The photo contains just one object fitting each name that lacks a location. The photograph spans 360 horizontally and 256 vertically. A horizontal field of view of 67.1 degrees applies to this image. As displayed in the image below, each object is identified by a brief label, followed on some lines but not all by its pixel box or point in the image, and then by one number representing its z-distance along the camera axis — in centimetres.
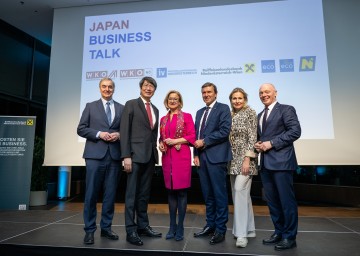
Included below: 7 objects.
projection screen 392
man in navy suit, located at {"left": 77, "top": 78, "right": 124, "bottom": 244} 219
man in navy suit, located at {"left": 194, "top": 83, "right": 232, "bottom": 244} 220
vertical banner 390
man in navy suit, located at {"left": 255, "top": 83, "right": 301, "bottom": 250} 204
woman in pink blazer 214
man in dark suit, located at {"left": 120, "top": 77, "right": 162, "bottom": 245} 216
